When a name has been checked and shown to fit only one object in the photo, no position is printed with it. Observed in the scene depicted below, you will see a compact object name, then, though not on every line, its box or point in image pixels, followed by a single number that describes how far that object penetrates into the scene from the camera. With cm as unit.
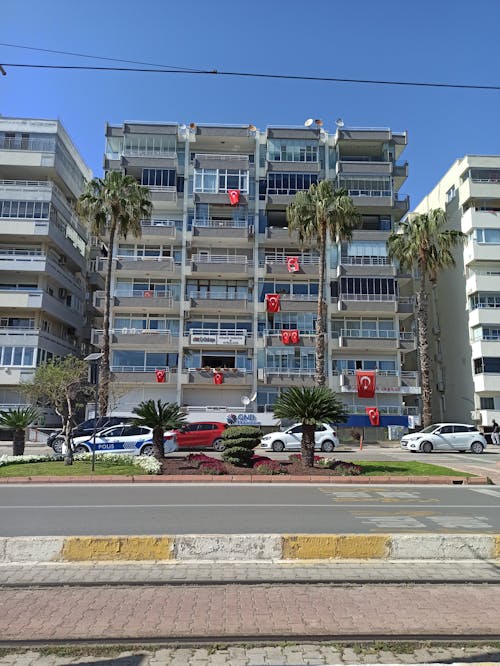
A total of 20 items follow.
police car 2272
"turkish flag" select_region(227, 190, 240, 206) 4391
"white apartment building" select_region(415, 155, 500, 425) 4138
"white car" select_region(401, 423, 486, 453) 2945
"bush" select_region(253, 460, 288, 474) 1786
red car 2833
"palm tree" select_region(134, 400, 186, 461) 1862
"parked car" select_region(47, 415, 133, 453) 2662
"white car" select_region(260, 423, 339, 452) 2909
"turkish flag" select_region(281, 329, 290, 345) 4209
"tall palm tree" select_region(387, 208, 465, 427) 3809
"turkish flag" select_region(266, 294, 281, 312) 4253
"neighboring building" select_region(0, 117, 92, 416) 3953
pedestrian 3712
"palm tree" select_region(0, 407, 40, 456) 2056
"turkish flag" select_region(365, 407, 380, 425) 4001
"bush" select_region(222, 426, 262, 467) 1853
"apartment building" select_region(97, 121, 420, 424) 4203
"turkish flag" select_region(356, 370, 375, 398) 4153
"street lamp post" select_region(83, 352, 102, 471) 1788
